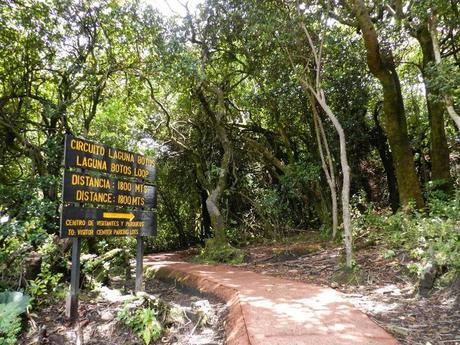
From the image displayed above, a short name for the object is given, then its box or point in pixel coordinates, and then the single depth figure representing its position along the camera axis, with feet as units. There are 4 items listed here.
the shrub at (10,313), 11.27
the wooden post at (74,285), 15.14
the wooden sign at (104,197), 15.30
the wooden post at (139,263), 18.84
